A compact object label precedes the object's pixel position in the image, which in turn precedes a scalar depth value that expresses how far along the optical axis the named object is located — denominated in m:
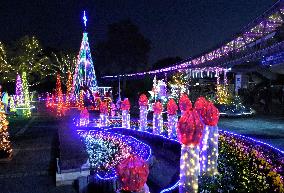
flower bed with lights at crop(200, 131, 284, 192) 5.32
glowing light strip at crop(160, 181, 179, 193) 6.25
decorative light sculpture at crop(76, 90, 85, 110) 20.43
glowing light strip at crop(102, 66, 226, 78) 26.77
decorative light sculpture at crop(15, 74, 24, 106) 22.32
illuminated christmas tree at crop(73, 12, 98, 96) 21.27
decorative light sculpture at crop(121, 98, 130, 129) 14.50
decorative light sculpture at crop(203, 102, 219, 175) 6.34
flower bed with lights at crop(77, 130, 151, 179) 8.60
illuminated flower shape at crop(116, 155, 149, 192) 4.24
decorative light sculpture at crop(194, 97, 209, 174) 6.38
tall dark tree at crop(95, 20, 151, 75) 43.81
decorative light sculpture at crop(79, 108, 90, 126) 15.48
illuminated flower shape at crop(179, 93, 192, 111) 9.77
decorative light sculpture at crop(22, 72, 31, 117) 20.72
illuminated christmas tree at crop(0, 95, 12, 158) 8.43
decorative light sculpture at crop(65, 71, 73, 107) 23.77
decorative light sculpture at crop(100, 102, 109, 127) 15.42
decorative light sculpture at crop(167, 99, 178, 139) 11.88
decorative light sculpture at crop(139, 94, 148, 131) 13.82
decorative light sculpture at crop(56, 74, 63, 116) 22.01
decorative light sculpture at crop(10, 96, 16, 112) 21.71
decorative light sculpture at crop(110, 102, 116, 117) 18.52
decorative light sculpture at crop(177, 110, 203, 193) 5.17
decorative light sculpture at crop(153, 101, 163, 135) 12.91
